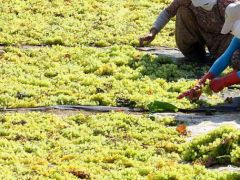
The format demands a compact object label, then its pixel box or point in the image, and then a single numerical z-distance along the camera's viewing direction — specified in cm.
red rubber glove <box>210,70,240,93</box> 1138
